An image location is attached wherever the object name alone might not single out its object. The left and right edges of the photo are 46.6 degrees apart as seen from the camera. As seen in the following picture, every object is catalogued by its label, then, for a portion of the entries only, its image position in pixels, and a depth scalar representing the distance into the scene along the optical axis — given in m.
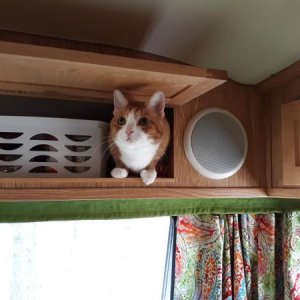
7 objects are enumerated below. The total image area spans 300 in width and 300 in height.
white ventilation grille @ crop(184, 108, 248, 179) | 1.06
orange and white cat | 0.88
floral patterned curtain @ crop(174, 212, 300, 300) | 1.24
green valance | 1.09
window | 1.13
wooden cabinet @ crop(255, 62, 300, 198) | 1.03
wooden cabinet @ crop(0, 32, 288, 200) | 0.77
